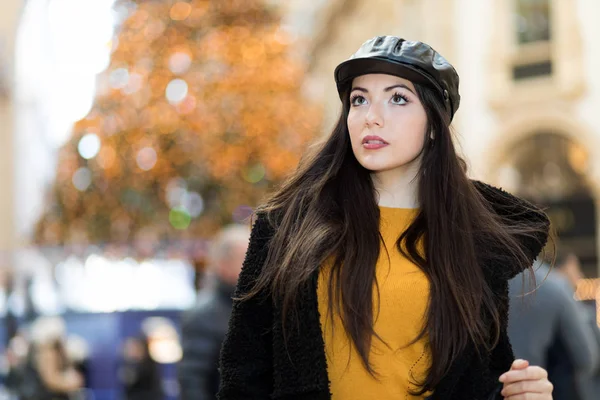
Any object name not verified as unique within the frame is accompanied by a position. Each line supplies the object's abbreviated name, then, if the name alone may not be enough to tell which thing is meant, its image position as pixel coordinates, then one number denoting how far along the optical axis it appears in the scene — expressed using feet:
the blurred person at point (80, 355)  36.04
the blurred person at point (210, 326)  19.63
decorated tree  63.41
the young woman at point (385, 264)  8.55
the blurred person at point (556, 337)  15.90
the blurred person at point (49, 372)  30.94
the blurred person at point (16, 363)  32.83
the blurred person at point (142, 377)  31.19
